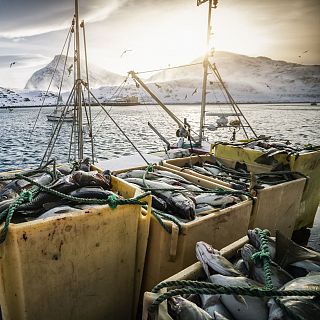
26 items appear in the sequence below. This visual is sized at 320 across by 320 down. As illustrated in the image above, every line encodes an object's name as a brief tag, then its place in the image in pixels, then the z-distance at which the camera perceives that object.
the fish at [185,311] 1.60
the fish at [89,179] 2.73
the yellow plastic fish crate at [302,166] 4.74
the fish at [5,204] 2.24
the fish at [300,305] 1.61
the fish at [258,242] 2.38
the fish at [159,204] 3.12
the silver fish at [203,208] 3.25
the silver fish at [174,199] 2.95
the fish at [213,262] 2.05
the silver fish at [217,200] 3.32
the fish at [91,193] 2.54
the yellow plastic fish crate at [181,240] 2.54
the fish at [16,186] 2.83
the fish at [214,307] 1.69
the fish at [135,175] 4.11
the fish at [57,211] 2.20
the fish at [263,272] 2.05
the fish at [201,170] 4.85
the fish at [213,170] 5.09
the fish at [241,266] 2.21
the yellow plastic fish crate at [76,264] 1.88
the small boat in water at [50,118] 43.62
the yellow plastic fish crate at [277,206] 3.47
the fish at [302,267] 2.18
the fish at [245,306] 1.74
